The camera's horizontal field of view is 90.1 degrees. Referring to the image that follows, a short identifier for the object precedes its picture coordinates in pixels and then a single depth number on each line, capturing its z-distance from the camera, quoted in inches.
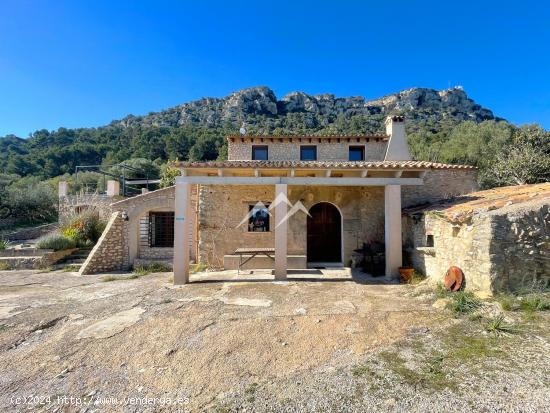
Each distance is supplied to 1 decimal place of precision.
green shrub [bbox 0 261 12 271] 412.5
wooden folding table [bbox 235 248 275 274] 348.1
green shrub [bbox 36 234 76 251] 433.2
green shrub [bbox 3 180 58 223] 822.5
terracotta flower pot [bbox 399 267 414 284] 291.4
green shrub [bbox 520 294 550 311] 180.4
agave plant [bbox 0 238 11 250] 449.7
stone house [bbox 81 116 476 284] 310.5
